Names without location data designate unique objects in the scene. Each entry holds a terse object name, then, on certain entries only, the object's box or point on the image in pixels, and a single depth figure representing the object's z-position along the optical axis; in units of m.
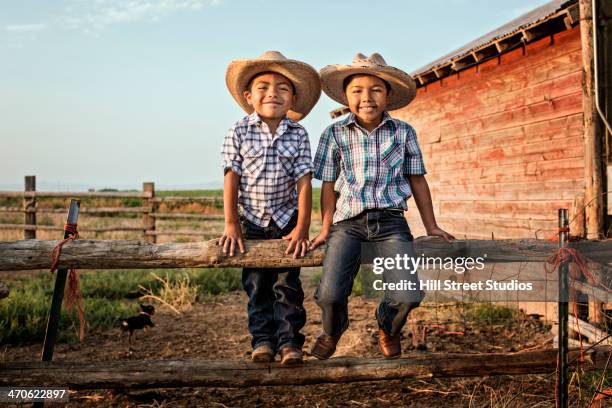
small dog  5.36
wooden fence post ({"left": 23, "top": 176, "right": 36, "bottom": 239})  13.15
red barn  6.05
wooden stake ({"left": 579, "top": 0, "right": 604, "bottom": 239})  5.90
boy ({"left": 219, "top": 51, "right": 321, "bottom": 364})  3.10
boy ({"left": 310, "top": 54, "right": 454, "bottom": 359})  2.97
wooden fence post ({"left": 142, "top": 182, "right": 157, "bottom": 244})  13.70
